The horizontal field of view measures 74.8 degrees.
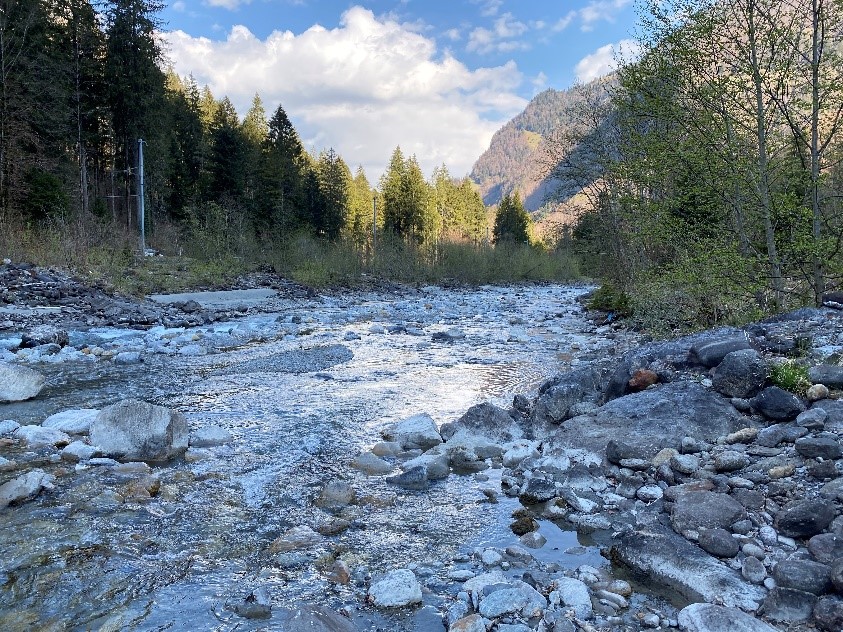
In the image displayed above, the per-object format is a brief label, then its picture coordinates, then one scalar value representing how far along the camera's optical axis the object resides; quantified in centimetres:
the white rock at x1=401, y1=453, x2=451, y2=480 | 441
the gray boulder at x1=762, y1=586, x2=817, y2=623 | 232
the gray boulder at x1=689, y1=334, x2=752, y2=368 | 527
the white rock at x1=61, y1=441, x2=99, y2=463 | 450
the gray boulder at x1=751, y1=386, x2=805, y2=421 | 423
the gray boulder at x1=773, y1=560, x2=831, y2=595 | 241
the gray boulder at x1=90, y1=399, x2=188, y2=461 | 464
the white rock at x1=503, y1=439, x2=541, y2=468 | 460
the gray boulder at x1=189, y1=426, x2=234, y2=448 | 503
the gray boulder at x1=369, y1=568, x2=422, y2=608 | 270
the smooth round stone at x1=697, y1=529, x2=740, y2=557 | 283
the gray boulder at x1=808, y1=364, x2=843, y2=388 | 443
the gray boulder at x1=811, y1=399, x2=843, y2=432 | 385
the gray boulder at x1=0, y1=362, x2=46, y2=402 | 617
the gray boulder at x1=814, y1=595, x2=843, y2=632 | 219
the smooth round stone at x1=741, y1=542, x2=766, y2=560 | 276
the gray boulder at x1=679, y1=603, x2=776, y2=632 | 225
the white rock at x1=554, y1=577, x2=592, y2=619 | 254
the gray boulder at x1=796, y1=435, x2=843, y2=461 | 346
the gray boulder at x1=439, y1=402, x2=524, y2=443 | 525
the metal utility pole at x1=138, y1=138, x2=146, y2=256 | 2647
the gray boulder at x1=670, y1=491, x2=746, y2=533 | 309
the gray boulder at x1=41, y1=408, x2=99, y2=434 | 515
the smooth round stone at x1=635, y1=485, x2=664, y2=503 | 365
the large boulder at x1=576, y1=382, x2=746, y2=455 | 437
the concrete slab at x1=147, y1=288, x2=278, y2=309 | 1617
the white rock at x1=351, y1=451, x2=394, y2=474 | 453
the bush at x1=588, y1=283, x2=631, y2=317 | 1492
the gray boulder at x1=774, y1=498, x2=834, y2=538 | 281
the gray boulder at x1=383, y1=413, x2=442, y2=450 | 516
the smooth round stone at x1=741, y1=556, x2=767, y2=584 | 261
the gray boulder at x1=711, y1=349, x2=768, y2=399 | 469
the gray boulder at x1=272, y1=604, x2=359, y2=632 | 236
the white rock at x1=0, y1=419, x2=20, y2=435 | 506
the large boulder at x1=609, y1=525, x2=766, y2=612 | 255
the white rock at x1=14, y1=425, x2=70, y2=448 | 480
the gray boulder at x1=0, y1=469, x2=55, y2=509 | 364
